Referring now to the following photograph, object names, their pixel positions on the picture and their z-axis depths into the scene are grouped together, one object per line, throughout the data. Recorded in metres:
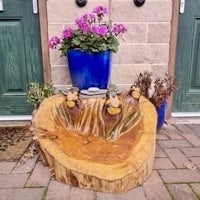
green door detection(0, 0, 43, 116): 2.47
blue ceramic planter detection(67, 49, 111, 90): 2.04
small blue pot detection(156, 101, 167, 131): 2.32
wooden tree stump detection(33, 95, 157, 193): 1.49
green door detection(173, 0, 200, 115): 2.55
